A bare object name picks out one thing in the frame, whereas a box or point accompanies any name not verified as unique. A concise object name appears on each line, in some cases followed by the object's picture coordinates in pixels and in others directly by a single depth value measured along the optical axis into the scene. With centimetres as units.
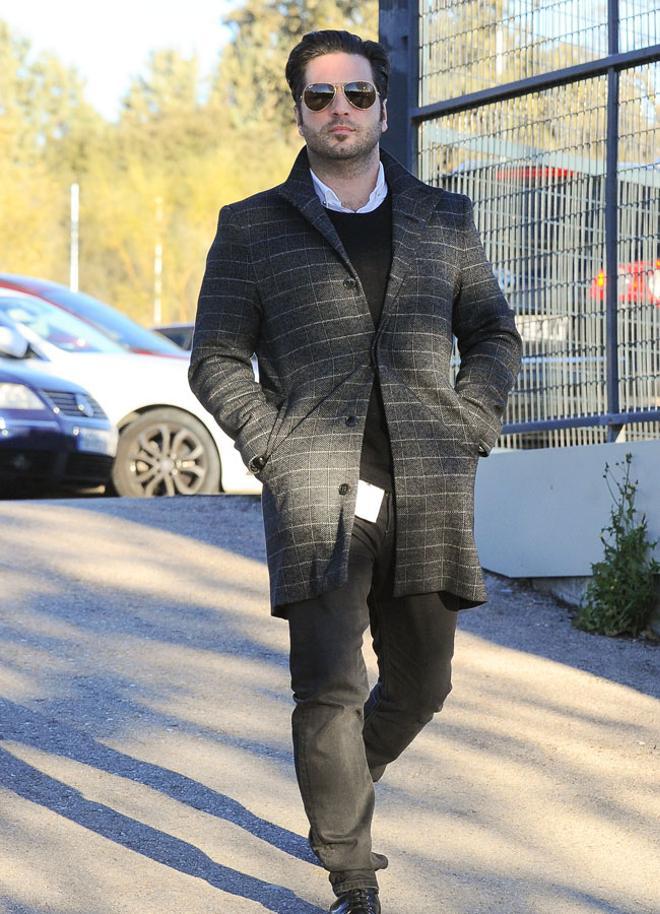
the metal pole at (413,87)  1309
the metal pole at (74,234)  9176
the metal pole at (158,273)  8357
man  593
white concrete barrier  1130
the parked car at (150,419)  1804
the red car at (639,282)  1159
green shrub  1108
